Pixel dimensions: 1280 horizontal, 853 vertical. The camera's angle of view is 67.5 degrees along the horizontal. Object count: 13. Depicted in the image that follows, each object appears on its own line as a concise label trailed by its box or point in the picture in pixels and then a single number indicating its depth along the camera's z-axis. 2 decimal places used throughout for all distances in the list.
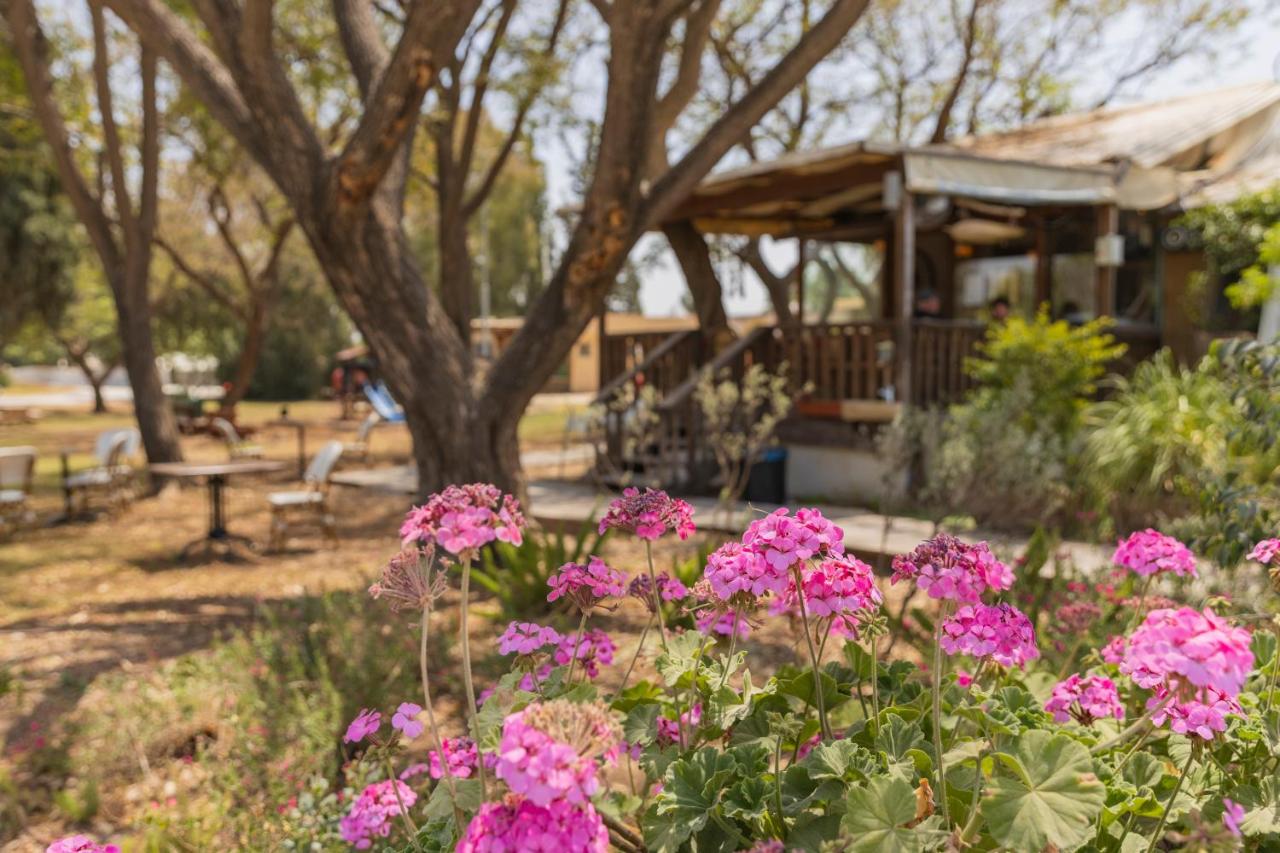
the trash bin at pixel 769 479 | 10.63
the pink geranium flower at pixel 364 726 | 1.57
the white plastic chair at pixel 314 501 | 8.97
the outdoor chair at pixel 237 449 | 12.71
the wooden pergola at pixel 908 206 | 9.55
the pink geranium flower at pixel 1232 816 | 1.14
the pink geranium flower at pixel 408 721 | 1.47
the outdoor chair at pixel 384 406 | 18.94
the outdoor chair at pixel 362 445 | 14.22
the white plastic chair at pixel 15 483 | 10.27
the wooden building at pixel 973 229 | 9.95
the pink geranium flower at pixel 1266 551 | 1.74
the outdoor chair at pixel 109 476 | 11.23
